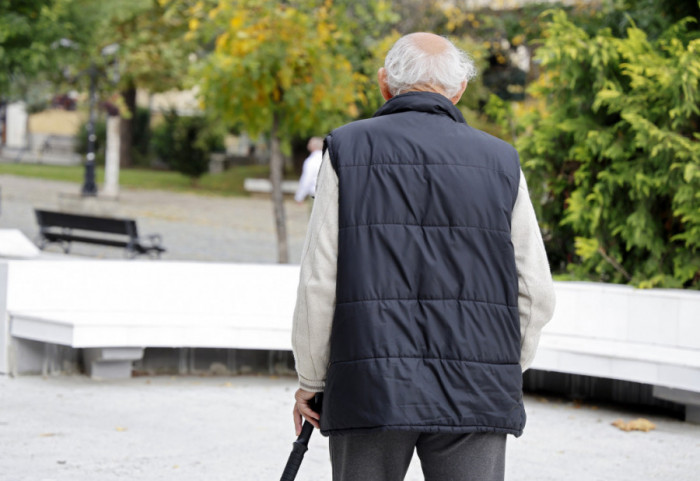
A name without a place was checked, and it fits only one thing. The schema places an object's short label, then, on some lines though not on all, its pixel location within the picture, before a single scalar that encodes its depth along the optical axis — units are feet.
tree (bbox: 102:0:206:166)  85.05
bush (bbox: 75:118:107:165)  127.95
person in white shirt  48.16
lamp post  74.64
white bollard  87.92
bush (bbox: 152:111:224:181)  107.65
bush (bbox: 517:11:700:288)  23.44
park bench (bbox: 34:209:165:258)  43.62
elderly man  7.84
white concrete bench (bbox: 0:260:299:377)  22.86
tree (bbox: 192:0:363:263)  39.09
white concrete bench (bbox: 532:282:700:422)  20.45
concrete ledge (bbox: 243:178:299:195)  96.11
